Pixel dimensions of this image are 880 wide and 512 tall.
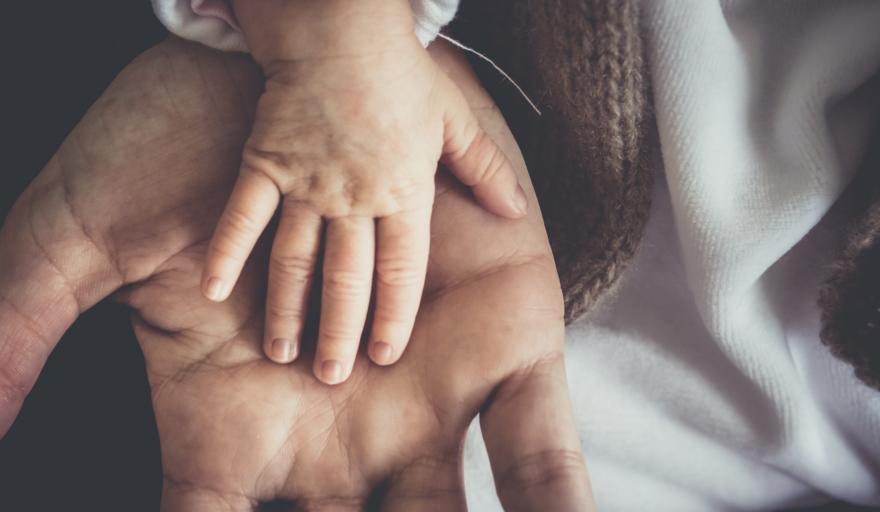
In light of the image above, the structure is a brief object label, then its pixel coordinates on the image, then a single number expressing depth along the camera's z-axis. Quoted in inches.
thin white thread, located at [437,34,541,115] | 11.9
